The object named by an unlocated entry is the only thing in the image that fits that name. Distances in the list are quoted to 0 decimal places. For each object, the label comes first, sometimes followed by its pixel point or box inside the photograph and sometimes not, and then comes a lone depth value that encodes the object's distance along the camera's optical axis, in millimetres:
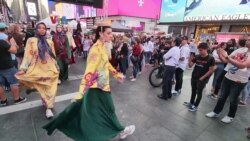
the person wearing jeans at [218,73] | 4664
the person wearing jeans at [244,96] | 4346
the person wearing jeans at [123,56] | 6129
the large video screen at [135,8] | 21000
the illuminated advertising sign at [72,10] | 27475
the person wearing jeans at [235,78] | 2679
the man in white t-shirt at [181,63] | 4375
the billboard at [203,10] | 12984
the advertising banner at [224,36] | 9570
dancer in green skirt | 2064
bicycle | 5379
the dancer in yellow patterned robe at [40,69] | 2986
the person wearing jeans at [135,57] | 6168
